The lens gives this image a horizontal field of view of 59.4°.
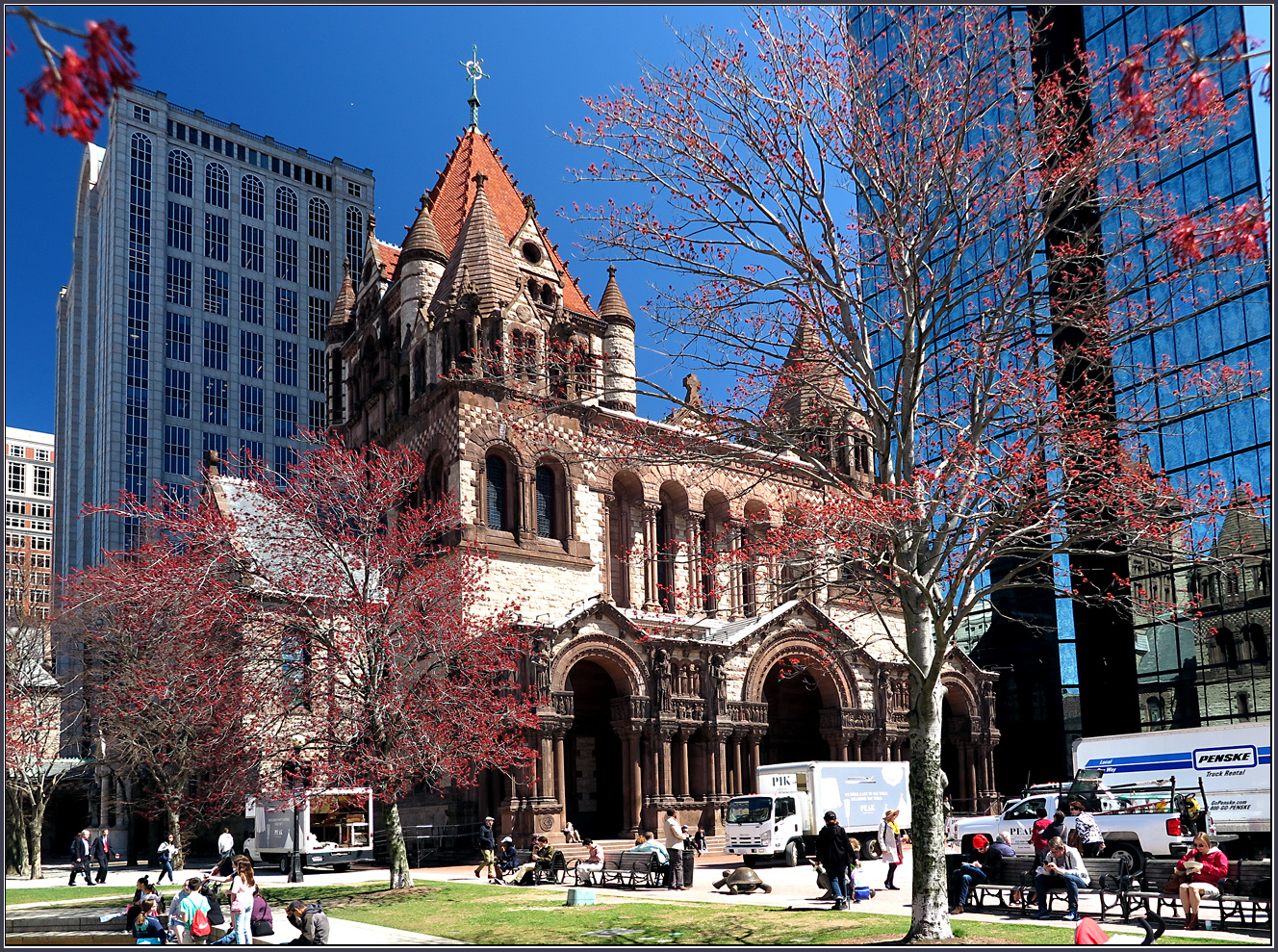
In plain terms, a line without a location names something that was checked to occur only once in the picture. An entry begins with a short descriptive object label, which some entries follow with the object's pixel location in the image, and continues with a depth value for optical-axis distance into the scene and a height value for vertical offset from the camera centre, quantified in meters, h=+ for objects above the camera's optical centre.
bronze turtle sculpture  23.11 -4.47
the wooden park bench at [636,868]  24.78 -4.49
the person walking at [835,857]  19.05 -3.34
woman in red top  15.57 -3.24
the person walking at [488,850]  28.27 -4.66
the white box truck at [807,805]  31.66 -4.25
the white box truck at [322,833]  33.44 -4.87
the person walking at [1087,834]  22.20 -3.59
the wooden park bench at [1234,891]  15.61 -3.50
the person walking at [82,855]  32.69 -5.10
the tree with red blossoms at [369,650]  25.45 +0.56
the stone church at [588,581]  37.56 +3.12
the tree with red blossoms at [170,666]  27.00 +0.40
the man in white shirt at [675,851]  24.80 -4.24
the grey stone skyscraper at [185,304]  94.94 +33.57
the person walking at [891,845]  23.34 -3.89
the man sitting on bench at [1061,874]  16.98 -3.37
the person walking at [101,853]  32.97 -5.06
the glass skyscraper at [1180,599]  43.56 +1.72
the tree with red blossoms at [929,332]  16.28 +4.99
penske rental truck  27.02 -3.07
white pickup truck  24.25 -4.02
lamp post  27.21 -4.69
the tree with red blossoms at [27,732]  37.34 -1.62
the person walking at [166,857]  30.30 -4.77
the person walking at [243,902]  16.67 -3.30
